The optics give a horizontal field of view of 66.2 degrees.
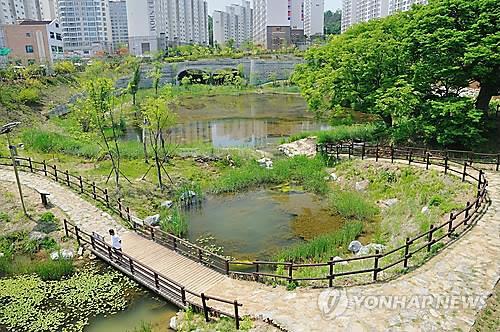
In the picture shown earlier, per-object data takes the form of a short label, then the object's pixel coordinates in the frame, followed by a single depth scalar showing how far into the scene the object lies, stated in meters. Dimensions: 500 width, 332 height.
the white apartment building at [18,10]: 98.89
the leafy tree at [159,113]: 21.92
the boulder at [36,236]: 16.08
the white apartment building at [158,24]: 106.50
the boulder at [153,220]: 17.40
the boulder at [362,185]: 20.92
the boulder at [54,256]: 14.85
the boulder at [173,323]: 10.85
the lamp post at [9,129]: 16.66
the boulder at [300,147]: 27.44
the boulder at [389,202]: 18.62
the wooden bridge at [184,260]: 11.47
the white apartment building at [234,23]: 160.00
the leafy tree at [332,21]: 157.44
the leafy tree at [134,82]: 47.72
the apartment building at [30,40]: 72.69
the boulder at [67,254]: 14.90
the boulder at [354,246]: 14.63
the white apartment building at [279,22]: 119.50
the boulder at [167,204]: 19.61
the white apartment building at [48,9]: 141.70
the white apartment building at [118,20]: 142.00
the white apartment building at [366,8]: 108.25
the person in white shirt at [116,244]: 14.18
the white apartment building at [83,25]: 125.12
